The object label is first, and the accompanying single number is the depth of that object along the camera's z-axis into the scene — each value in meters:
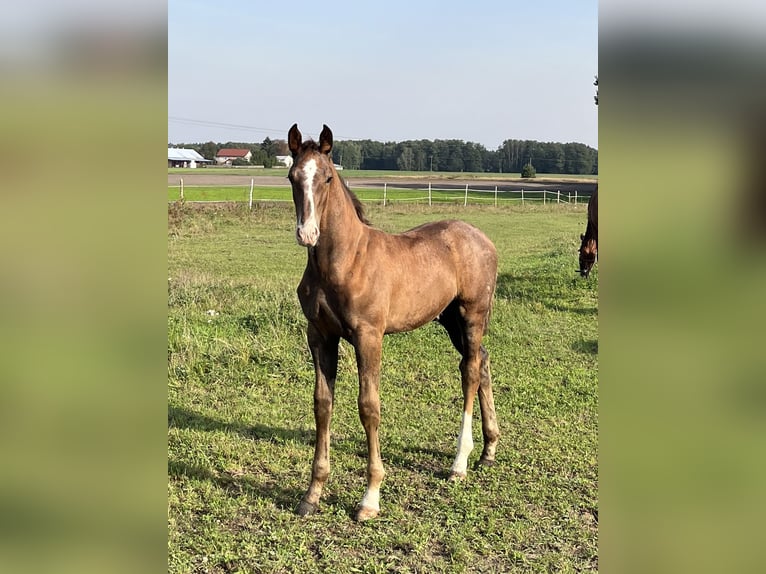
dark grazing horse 10.10
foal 3.43
